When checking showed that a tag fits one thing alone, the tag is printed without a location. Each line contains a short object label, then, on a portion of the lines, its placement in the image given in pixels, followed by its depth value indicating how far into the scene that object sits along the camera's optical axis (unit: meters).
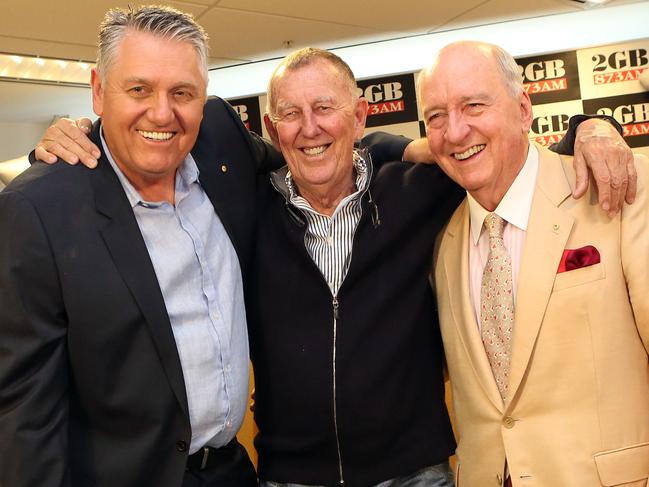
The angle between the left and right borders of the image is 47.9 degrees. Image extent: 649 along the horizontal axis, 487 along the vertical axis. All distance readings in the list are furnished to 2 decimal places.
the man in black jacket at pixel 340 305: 2.04
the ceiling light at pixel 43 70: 5.62
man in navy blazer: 1.66
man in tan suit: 1.78
